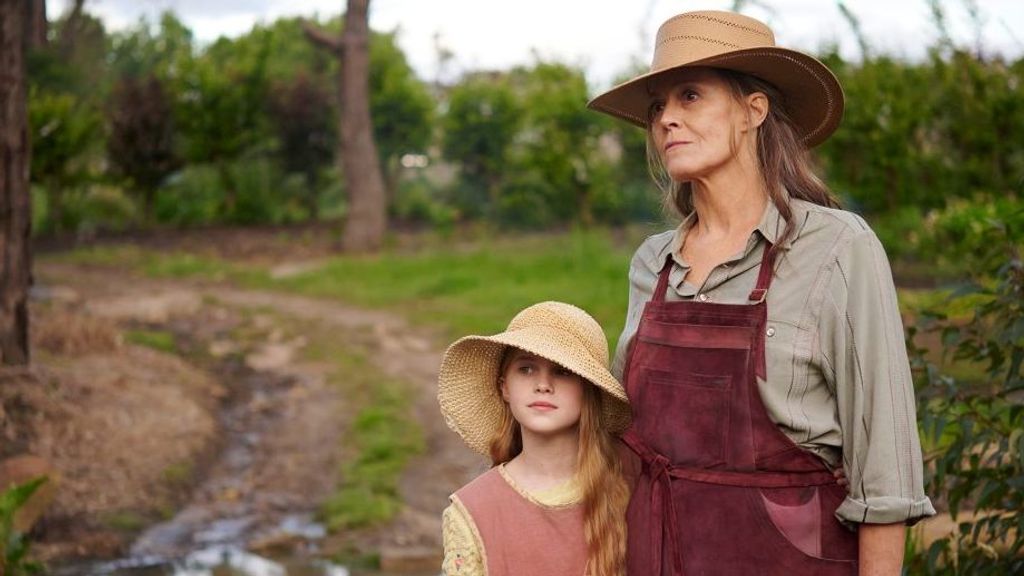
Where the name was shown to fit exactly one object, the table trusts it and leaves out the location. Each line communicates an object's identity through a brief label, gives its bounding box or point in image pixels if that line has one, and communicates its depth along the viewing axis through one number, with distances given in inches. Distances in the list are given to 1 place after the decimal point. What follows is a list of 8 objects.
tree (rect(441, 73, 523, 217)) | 789.9
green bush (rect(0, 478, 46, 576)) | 206.1
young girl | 107.2
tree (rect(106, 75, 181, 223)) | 767.7
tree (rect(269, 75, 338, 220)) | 817.5
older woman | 94.6
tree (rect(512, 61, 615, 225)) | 726.5
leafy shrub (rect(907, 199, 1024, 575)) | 143.5
